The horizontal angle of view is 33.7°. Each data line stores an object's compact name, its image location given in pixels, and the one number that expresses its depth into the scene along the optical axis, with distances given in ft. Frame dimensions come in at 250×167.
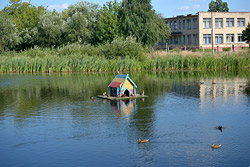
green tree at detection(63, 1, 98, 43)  245.04
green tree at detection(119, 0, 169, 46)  240.12
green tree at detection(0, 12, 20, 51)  234.99
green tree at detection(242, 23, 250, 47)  245.98
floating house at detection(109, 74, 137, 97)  83.71
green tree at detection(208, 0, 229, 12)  448.24
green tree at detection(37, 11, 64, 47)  247.70
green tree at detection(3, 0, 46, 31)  281.13
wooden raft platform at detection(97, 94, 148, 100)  84.69
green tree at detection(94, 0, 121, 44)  244.83
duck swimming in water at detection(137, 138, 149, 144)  50.23
